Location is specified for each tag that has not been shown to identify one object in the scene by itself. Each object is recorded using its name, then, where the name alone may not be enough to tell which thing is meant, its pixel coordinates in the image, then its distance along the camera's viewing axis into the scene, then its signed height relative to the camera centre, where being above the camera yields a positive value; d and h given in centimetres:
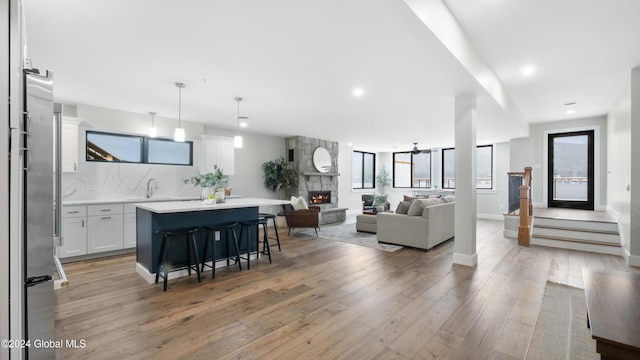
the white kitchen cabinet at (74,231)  433 -81
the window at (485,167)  928 +42
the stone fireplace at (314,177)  795 +7
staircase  490 -100
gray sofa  499 -83
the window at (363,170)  1099 +37
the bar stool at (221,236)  380 -81
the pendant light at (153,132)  436 +71
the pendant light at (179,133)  385 +62
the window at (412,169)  1095 +39
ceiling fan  943 +106
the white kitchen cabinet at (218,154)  624 +56
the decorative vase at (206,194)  406 -21
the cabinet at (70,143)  459 +57
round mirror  838 +58
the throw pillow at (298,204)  678 -58
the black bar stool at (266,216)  476 -62
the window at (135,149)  513 +57
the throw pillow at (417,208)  518 -52
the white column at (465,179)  407 +1
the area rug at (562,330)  208 -125
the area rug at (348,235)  530 -122
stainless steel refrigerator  123 -12
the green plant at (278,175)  767 +11
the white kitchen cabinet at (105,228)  457 -80
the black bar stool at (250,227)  429 -74
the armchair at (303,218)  636 -86
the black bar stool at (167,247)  339 -86
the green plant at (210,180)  403 -1
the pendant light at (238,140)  453 +62
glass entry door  688 +24
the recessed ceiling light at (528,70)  377 +147
